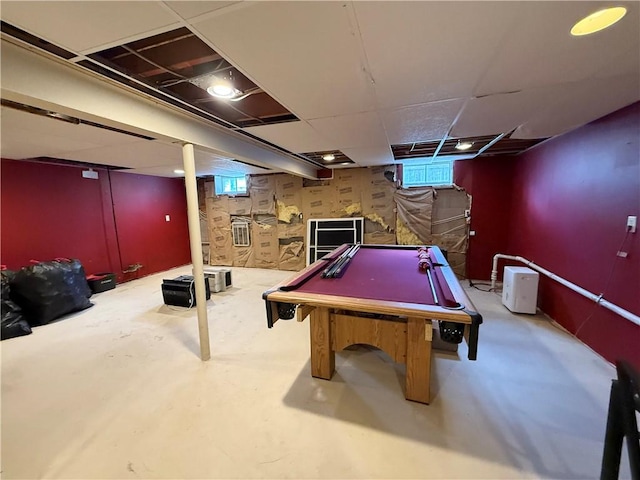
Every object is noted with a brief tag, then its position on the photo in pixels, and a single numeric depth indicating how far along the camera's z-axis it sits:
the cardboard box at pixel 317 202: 5.65
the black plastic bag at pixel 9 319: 2.97
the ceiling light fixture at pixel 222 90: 1.79
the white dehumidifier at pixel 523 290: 3.29
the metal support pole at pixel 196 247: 2.40
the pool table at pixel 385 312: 1.62
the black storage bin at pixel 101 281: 4.45
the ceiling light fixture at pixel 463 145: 3.57
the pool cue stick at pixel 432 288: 1.77
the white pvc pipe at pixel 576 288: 2.13
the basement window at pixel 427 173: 5.00
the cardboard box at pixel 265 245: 6.10
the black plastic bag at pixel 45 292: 3.26
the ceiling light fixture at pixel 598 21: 1.13
